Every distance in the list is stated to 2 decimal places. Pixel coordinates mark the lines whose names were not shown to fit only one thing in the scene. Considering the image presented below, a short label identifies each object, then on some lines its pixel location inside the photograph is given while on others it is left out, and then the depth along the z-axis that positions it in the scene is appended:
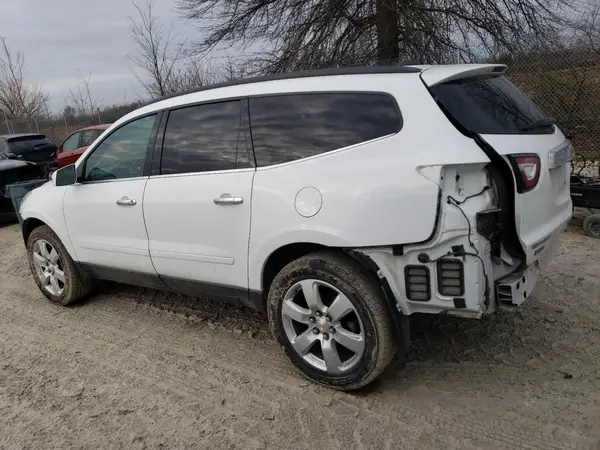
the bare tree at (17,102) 26.08
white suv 2.60
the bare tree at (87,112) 22.48
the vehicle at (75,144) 12.77
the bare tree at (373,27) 10.85
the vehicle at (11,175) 8.91
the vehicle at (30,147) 13.90
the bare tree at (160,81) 15.84
